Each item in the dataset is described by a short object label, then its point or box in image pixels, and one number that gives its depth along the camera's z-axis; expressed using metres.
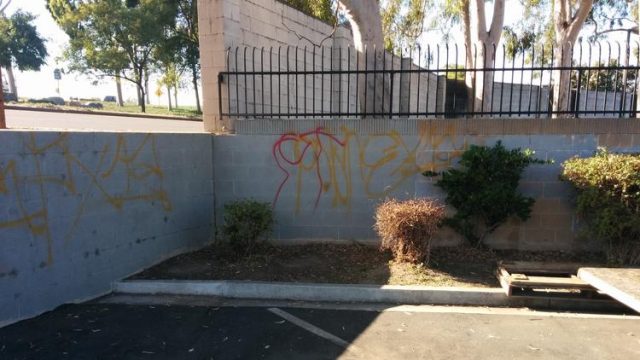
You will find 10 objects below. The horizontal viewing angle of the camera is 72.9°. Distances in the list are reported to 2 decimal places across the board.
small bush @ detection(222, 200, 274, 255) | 5.53
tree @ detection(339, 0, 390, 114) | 7.31
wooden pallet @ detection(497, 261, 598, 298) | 4.41
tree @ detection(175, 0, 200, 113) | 26.19
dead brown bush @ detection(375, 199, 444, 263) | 5.06
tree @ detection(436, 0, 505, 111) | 10.52
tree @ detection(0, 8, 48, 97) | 43.03
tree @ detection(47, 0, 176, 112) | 25.69
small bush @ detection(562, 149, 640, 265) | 4.86
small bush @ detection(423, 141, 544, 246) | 5.45
